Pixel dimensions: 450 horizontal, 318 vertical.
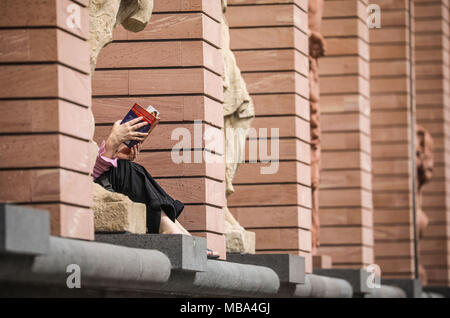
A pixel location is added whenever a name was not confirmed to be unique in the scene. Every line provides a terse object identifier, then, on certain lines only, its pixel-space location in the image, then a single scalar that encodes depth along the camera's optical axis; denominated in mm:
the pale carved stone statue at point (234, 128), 17578
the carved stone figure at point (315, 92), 22156
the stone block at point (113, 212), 12695
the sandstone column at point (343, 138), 25906
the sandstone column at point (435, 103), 34031
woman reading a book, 13328
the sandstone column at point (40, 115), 10992
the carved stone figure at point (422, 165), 30484
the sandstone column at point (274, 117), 20094
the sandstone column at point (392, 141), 29672
